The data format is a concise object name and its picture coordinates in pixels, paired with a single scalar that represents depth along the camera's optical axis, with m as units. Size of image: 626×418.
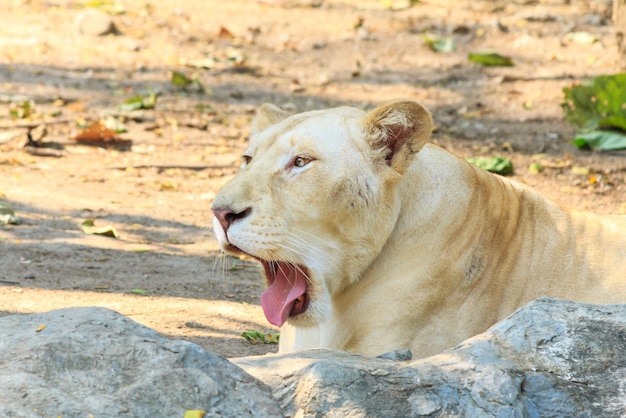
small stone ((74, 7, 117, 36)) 22.47
